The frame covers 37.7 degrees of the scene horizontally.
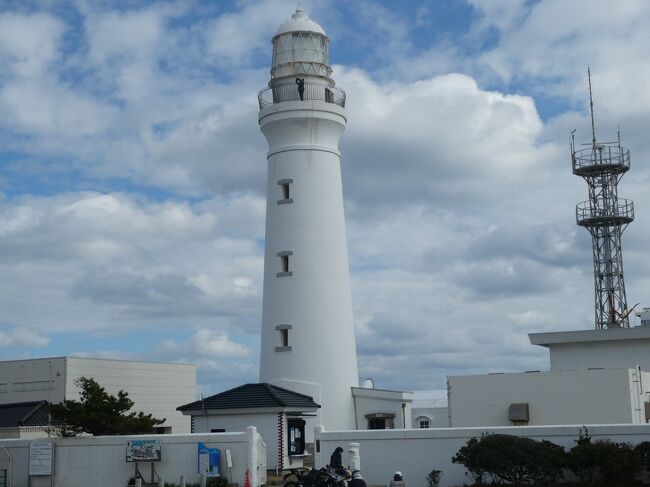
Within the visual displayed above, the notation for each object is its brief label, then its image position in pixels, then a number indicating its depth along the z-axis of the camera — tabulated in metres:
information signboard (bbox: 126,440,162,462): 31.31
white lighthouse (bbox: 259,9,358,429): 40.97
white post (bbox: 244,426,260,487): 30.38
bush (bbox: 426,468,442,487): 29.48
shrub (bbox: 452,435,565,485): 27.55
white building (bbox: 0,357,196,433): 50.66
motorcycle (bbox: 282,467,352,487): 26.56
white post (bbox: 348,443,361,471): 29.95
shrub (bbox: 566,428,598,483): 27.20
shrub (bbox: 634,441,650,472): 27.05
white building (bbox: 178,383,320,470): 36.69
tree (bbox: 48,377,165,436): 35.34
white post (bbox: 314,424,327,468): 31.83
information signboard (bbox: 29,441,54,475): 32.47
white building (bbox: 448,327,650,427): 34.84
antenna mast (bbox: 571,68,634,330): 51.59
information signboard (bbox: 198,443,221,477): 30.42
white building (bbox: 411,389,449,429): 51.75
